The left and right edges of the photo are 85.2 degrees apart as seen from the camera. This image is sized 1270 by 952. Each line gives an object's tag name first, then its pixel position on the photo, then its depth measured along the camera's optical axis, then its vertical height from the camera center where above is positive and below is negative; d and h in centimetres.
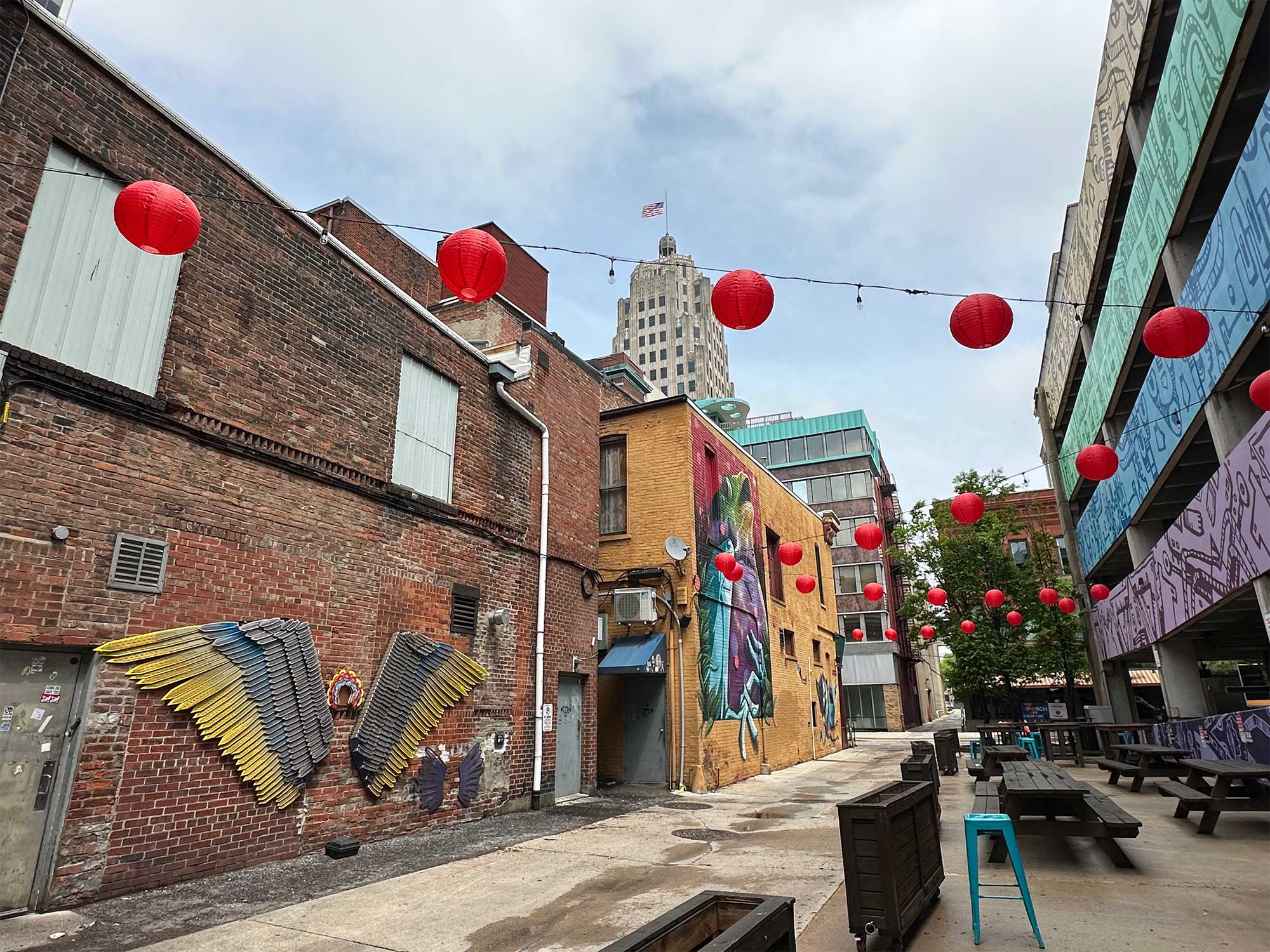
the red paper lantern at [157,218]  483 +327
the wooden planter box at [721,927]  238 -84
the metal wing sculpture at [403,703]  775 -5
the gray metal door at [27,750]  505 -36
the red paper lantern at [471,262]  586 +356
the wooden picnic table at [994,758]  1126 -102
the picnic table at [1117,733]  1384 -99
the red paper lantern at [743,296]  646 +357
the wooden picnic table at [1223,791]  715 -105
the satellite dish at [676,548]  1366 +279
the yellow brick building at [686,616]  1338 +165
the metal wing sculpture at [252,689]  601 +10
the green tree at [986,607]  2281 +294
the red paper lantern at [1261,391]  698 +293
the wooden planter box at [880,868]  407 -101
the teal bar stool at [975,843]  423 -89
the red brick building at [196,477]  542 +213
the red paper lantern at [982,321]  669 +347
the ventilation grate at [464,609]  945 +118
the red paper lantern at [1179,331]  688 +346
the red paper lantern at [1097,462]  1003 +322
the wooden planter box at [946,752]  1414 -115
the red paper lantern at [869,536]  1391 +307
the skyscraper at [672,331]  9050 +4763
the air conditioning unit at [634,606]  1331 +166
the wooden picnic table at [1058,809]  588 -103
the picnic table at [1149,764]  1011 -108
